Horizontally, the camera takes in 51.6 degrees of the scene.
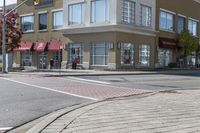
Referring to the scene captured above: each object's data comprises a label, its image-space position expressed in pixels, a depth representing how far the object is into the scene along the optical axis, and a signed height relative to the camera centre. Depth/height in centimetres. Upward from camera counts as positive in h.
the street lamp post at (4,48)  1856 +137
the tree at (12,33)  2220 +328
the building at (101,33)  2158 +353
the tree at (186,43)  2728 +281
